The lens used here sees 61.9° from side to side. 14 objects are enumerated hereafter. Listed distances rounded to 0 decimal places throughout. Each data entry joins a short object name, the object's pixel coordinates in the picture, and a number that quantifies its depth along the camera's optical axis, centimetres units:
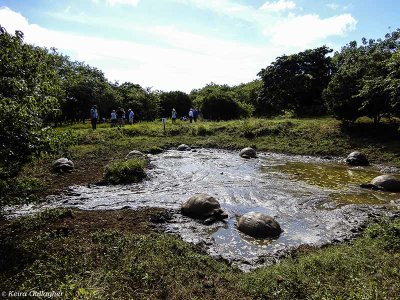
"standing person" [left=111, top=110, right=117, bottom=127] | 3588
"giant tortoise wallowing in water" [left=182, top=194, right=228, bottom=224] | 1317
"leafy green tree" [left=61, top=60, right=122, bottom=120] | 3978
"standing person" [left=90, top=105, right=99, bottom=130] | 3264
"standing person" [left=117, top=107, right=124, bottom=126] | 3700
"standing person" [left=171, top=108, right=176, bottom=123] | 4025
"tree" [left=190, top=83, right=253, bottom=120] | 4516
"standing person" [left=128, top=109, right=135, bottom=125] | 3869
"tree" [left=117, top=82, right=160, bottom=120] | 4769
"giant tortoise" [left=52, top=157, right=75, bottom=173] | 1998
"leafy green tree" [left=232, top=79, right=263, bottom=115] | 5576
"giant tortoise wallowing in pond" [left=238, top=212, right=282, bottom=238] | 1167
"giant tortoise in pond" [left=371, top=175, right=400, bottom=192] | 1697
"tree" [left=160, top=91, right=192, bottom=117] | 5438
